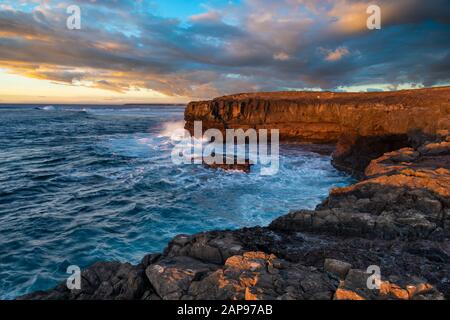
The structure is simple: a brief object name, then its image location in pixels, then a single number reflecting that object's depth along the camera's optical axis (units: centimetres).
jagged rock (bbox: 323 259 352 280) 560
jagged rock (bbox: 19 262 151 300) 588
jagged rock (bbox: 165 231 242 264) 688
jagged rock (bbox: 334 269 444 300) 463
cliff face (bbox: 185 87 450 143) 2181
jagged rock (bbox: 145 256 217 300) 535
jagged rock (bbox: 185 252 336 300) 484
